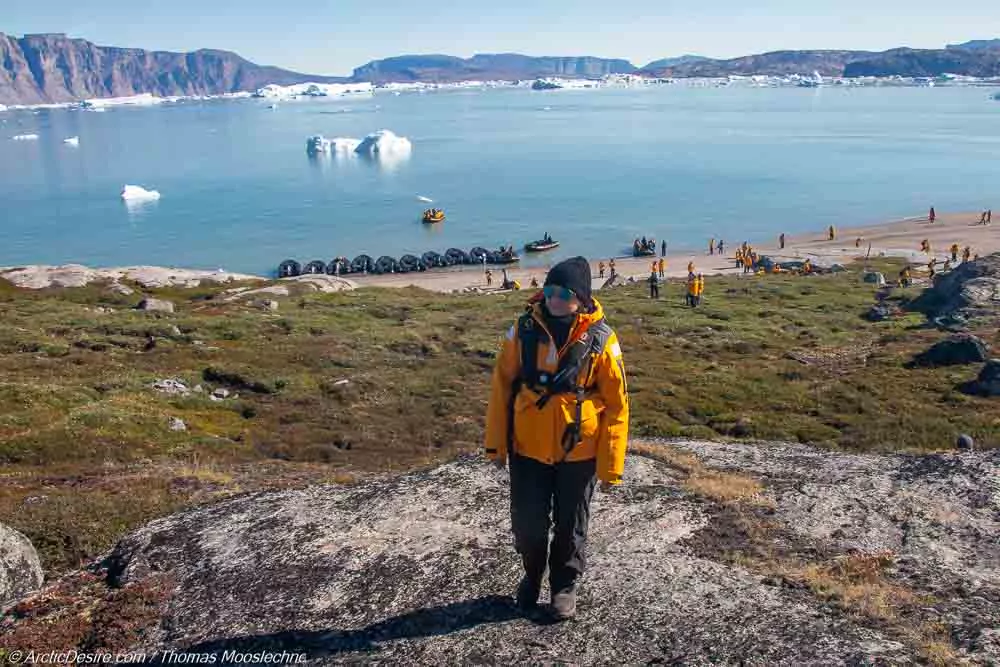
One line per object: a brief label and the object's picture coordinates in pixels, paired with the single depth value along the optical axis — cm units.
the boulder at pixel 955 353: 2741
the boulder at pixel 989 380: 2341
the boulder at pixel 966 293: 3700
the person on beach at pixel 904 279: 5128
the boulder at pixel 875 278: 5364
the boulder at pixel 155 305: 3781
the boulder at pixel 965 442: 1404
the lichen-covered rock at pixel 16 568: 865
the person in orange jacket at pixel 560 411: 650
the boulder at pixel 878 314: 3919
